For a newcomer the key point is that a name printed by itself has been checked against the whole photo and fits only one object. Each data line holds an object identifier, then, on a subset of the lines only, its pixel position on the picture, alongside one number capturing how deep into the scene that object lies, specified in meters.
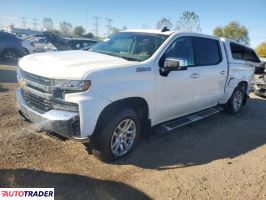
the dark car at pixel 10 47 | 9.64
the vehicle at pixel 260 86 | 7.14
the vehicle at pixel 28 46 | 10.71
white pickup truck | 2.51
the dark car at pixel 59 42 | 9.25
